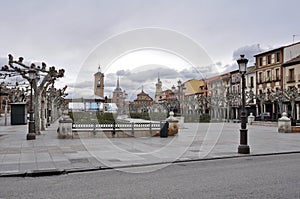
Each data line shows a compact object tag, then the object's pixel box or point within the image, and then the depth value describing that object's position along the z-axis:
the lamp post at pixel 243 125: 13.83
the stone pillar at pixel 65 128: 19.20
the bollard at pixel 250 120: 43.18
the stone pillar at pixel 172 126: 22.31
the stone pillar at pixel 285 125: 26.59
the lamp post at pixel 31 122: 18.91
